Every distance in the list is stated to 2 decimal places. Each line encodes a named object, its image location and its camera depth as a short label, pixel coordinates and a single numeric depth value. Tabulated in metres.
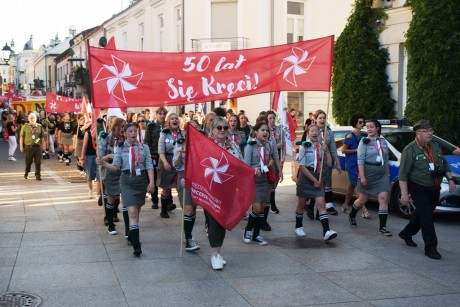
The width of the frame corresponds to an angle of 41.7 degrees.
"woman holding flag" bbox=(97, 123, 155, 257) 7.75
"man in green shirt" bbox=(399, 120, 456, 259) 7.69
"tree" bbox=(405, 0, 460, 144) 14.58
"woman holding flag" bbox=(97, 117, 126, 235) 8.80
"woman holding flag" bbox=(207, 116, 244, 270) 7.00
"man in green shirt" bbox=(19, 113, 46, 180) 16.69
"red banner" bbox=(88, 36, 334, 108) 8.26
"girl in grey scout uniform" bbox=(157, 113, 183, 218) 9.87
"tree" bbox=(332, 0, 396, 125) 17.98
